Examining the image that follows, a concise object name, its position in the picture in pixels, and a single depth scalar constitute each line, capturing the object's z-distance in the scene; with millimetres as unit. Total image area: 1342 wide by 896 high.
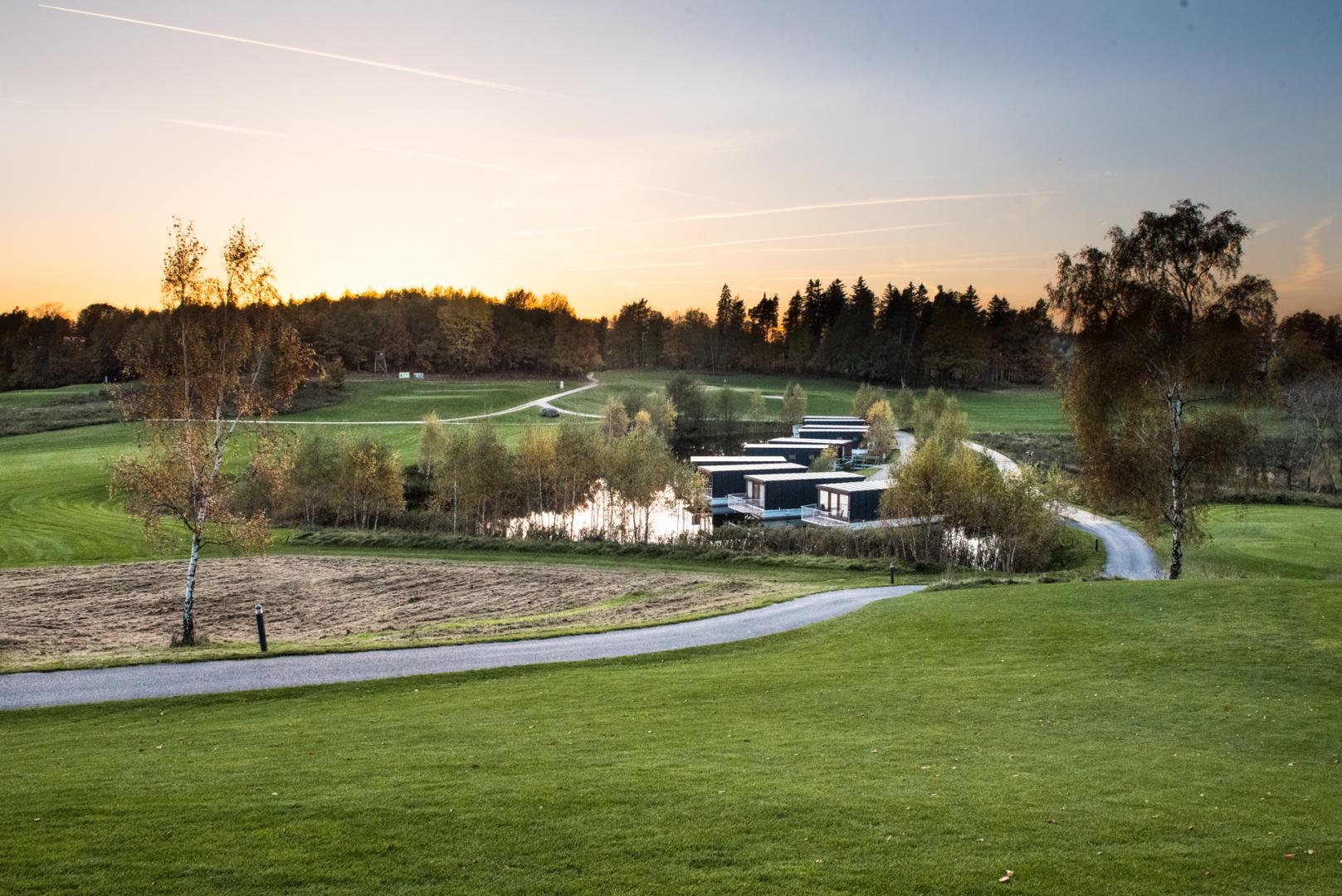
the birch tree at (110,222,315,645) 21047
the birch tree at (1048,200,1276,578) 25875
